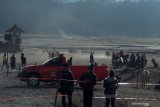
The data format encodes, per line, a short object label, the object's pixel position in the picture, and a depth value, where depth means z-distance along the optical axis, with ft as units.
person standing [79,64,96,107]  48.34
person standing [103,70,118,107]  48.70
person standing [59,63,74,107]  49.57
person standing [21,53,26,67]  117.39
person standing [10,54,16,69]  123.44
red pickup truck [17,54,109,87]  80.33
